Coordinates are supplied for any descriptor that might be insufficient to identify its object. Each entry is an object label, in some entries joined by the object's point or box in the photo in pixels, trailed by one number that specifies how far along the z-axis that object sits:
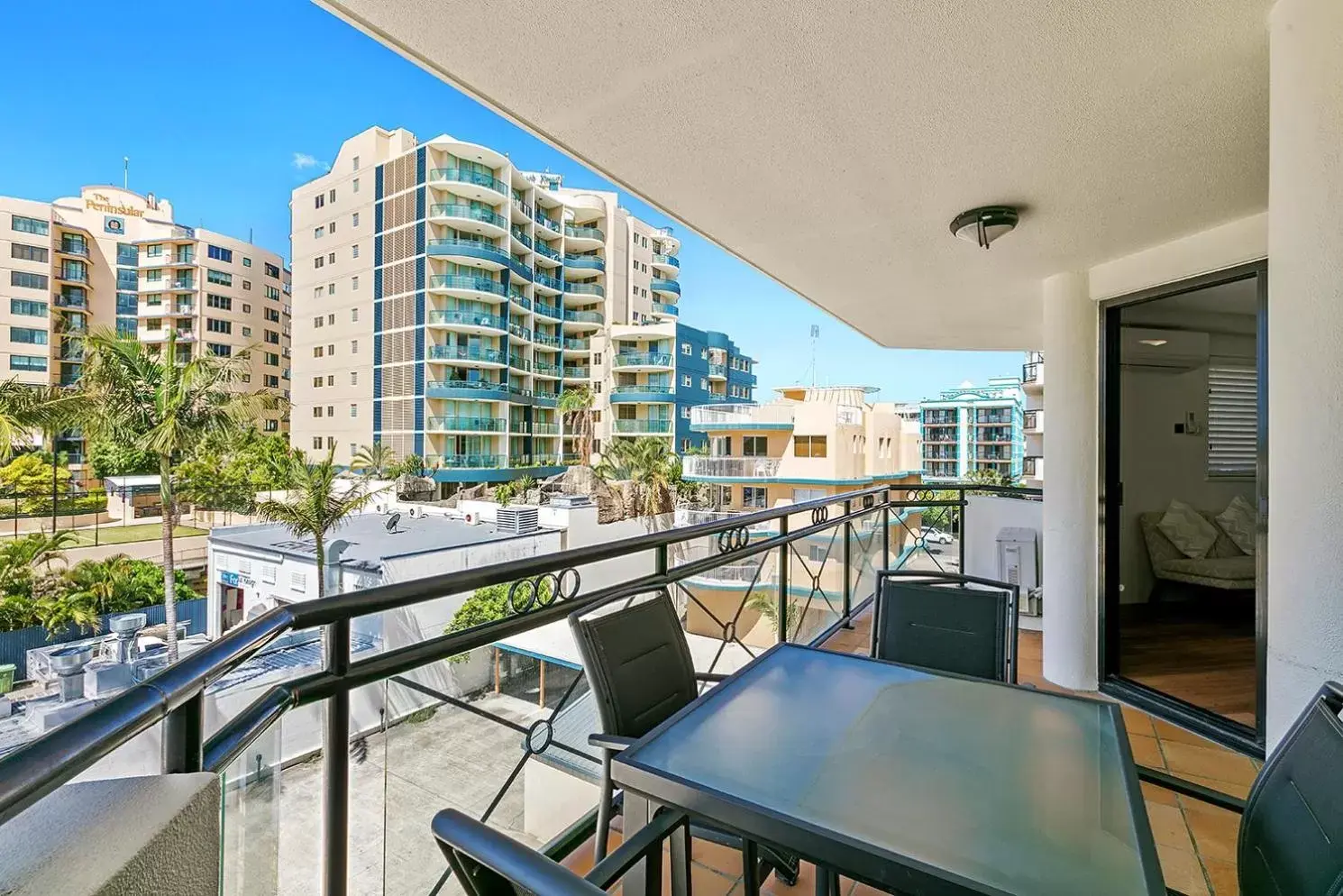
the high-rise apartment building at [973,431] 57.50
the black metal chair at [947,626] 1.92
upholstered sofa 4.24
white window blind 4.90
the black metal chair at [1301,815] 0.81
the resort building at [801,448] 20.31
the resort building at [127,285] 31.12
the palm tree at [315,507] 14.66
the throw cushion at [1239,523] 4.56
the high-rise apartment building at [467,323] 29.62
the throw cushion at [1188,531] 4.50
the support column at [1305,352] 1.33
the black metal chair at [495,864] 0.56
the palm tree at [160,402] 15.34
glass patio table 0.90
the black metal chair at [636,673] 1.42
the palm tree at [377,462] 28.67
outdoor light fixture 2.50
